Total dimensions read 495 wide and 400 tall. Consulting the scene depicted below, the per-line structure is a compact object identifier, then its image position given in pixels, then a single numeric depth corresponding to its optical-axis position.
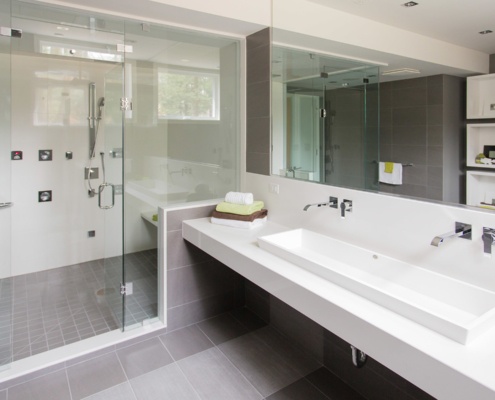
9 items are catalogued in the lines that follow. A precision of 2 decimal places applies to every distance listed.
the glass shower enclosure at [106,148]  2.62
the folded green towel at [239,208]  2.70
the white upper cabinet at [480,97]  1.49
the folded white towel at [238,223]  2.67
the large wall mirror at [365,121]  1.64
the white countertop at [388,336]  1.08
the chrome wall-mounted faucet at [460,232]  1.64
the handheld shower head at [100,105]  3.92
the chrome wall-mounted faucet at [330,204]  2.32
